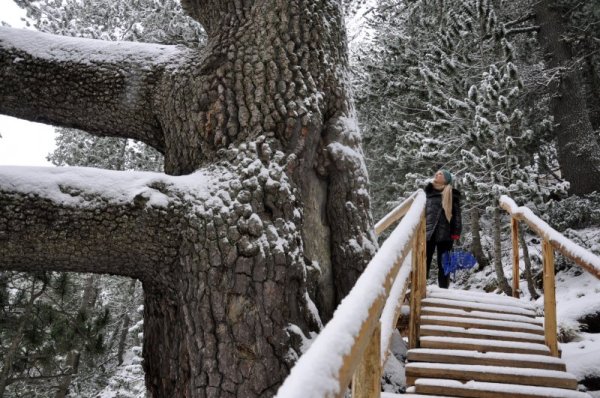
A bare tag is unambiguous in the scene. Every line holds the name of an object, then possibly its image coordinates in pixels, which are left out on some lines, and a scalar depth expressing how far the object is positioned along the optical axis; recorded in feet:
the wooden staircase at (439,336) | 2.77
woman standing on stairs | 19.61
